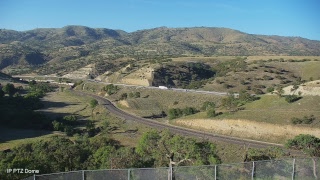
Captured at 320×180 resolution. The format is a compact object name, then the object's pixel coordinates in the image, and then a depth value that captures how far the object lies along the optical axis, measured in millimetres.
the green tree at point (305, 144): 33938
